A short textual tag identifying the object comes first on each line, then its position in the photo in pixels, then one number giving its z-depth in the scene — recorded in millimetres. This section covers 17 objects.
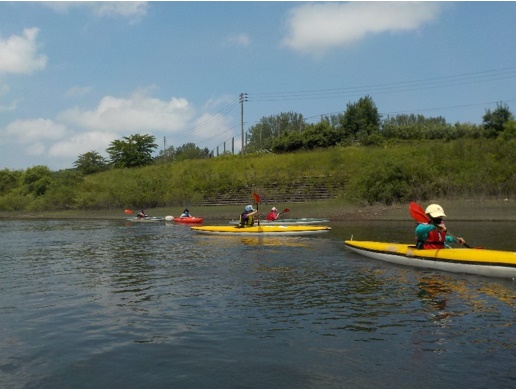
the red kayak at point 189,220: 32906
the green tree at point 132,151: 72250
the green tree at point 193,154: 76875
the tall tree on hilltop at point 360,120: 60706
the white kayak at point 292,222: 27267
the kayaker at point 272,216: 29008
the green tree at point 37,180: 66500
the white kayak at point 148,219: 36919
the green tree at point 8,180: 73188
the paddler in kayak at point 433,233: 12805
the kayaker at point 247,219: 22703
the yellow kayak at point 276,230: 21609
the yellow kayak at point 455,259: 11336
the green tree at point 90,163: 74625
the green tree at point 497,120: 51500
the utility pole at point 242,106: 60250
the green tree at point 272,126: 94812
